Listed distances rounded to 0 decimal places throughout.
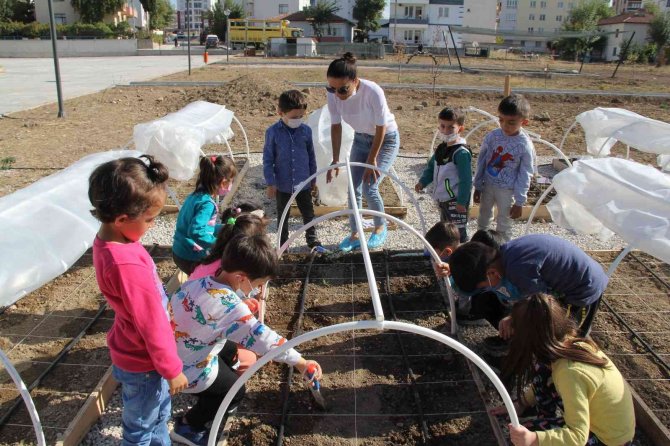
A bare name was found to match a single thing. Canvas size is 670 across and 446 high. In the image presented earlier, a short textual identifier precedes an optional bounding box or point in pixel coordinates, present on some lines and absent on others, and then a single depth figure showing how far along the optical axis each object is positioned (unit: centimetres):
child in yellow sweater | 194
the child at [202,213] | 321
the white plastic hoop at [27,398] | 215
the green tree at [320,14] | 5462
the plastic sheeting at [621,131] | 550
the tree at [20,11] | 4258
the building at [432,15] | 6141
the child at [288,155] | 445
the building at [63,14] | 4353
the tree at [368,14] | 5710
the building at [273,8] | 6438
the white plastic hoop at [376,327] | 163
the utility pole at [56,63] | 1163
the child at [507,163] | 389
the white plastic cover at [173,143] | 512
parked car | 4497
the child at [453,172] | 399
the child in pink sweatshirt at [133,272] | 183
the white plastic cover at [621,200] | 278
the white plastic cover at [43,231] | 271
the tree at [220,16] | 5814
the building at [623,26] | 4866
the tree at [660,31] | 4300
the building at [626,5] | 7738
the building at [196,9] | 14032
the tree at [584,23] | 4203
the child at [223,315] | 216
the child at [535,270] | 264
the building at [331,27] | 5628
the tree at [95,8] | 4303
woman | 422
